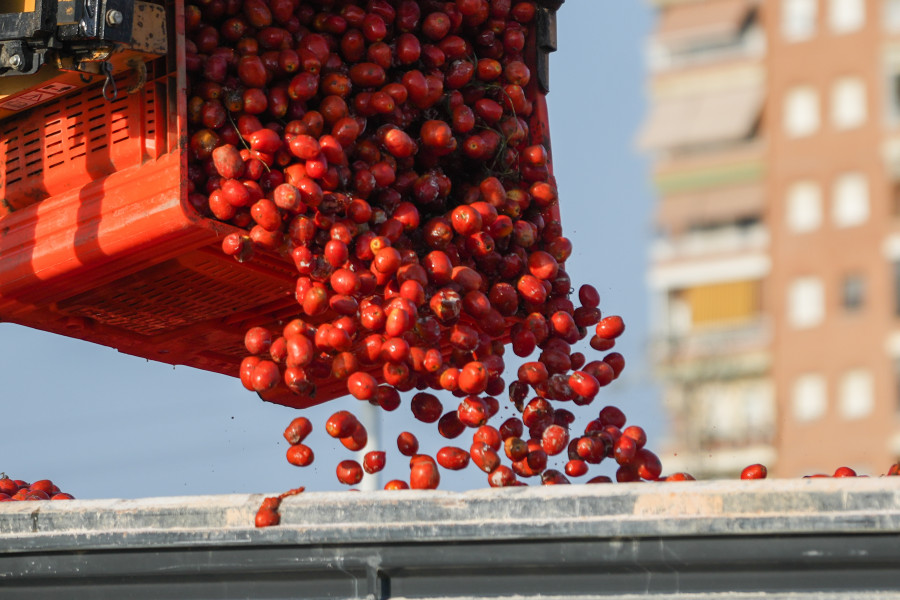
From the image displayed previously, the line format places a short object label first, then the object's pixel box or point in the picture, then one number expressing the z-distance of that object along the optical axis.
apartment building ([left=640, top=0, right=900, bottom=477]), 66.83
